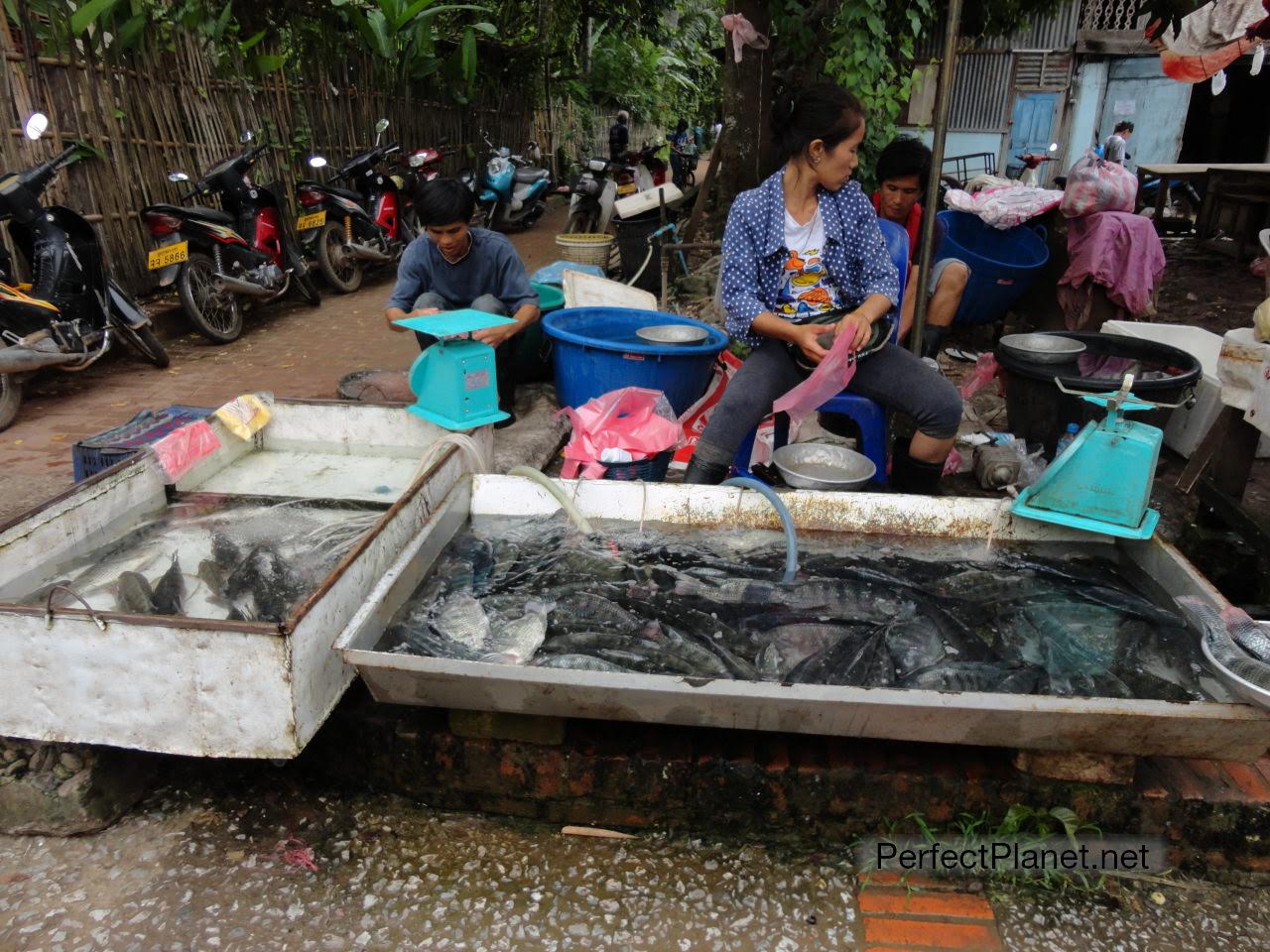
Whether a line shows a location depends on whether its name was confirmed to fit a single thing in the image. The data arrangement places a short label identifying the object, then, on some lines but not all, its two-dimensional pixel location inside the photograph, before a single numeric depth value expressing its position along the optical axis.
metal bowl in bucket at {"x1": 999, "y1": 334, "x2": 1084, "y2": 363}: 3.60
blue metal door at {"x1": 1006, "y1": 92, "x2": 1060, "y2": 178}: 13.67
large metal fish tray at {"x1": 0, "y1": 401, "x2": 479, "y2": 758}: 1.80
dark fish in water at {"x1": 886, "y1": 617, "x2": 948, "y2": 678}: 2.20
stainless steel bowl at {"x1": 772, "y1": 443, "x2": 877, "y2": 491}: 3.05
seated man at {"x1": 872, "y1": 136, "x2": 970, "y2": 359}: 3.79
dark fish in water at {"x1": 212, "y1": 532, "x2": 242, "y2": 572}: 2.58
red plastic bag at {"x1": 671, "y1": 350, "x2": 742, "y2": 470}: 3.88
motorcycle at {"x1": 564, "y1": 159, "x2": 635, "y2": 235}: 8.89
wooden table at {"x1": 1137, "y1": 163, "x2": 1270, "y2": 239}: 8.82
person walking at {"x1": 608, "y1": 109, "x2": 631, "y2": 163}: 15.38
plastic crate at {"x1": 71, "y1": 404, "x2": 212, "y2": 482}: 3.04
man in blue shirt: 4.05
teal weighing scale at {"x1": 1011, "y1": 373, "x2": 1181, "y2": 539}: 2.39
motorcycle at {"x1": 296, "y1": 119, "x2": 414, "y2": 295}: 7.59
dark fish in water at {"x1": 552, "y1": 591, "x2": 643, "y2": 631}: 2.34
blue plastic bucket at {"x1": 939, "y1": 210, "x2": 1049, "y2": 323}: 5.69
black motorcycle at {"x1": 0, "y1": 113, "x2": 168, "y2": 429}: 4.54
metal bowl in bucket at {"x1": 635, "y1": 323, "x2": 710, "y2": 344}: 3.84
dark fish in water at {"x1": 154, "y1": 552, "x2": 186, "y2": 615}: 2.31
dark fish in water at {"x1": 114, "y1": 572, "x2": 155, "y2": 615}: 2.26
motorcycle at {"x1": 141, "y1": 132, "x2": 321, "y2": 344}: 5.81
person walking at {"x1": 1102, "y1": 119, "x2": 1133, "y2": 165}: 11.01
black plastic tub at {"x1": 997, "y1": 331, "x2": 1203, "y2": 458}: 3.38
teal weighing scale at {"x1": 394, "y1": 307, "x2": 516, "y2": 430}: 3.24
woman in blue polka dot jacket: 3.05
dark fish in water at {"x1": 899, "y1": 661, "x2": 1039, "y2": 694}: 2.08
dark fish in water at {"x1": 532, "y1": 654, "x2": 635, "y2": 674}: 2.13
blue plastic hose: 2.55
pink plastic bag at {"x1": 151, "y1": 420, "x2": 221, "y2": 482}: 2.96
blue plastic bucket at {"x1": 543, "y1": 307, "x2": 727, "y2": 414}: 3.66
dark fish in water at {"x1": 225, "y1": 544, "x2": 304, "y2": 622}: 2.36
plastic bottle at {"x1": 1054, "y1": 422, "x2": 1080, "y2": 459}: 3.17
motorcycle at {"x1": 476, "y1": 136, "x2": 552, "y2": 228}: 11.05
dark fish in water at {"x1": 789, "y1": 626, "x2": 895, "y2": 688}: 2.10
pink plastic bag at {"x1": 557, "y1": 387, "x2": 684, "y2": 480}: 3.45
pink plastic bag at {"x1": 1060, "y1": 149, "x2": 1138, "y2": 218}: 5.23
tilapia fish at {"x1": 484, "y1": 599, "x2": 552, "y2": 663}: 2.16
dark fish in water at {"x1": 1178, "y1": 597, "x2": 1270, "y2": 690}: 1.82
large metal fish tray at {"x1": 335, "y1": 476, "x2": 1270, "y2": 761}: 1.80
